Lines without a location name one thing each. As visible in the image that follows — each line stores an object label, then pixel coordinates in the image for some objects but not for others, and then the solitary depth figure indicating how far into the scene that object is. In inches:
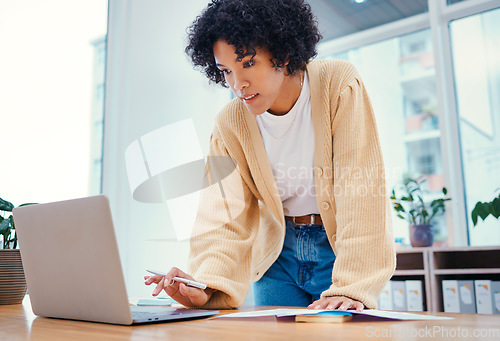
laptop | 26.6
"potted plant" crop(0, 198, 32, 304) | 46.2
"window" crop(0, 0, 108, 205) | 95.1
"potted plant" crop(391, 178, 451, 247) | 112.8
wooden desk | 22.3
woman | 40.6
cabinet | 102.7
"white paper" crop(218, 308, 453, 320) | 27.7
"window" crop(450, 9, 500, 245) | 122.7
